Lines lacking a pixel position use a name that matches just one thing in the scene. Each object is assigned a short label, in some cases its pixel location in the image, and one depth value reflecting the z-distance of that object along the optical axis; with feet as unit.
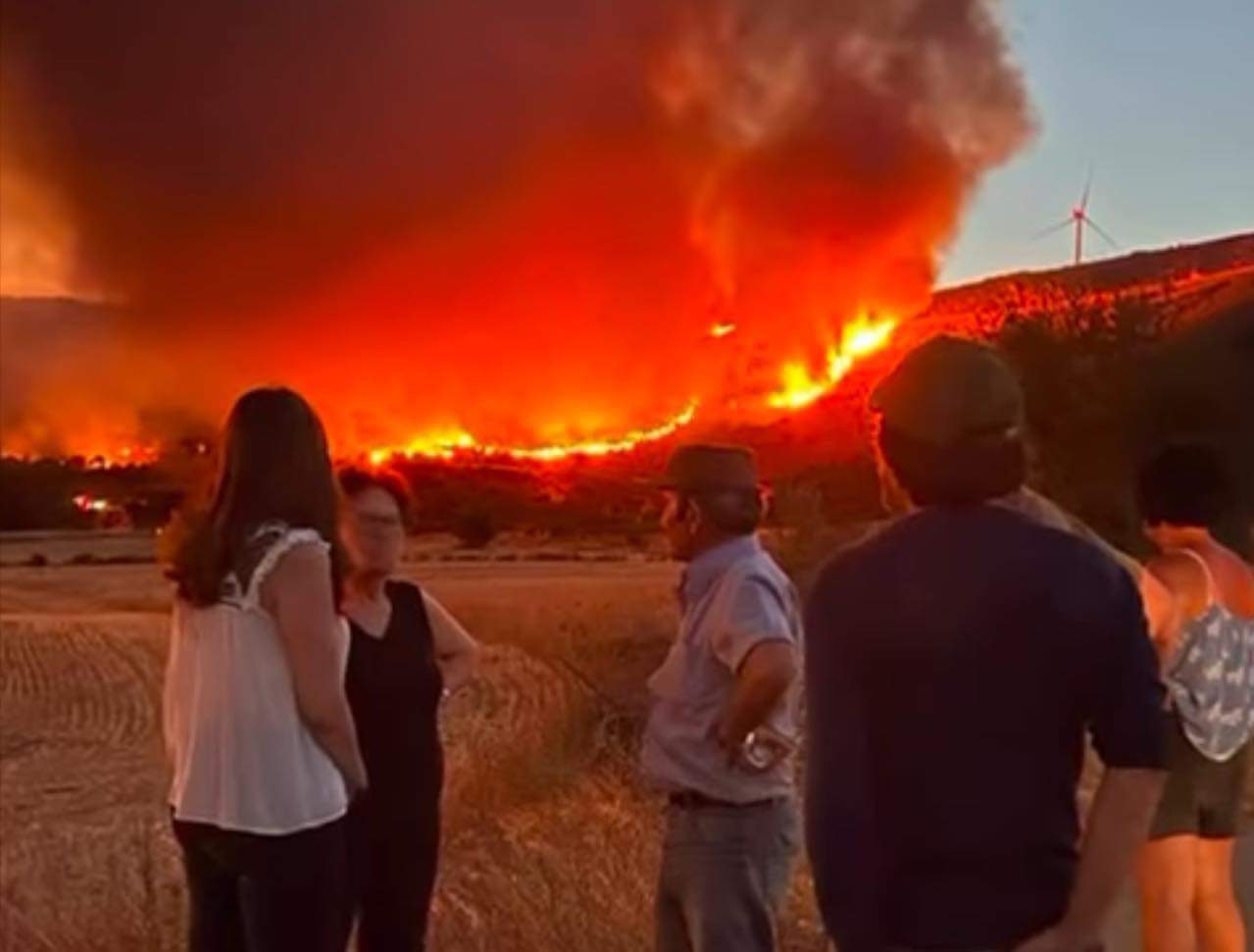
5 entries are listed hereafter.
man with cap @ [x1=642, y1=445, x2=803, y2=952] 14.25
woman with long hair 12.48
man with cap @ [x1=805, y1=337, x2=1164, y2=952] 9.29
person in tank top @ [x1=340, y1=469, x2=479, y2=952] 14.78
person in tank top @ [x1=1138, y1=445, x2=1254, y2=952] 16.05
